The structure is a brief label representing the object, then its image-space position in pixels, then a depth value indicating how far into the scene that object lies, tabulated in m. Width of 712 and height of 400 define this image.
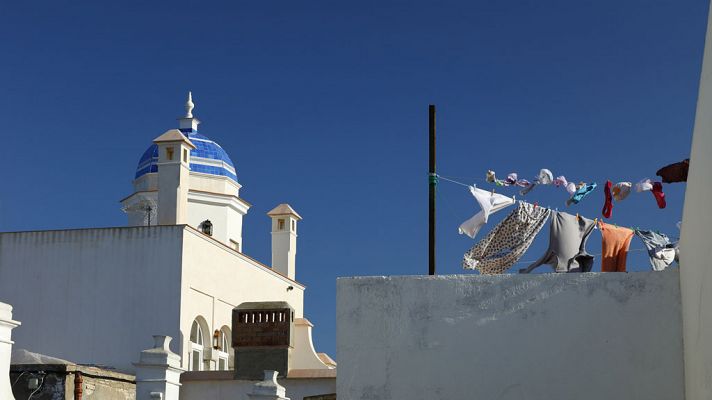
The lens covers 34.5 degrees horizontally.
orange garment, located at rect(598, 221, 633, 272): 13.70
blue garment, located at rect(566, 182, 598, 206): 13.61
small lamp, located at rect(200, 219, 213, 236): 26.89
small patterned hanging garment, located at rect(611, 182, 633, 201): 13.27
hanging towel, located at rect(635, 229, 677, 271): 13.55
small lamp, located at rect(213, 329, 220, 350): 24.28
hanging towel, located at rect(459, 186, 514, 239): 14.23
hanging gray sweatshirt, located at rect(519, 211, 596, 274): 13.78
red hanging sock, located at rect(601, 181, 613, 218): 13.52
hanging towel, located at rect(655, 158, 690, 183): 12.10
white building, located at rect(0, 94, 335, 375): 22.89
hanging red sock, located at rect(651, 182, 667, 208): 12.92
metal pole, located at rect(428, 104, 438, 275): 14.01
